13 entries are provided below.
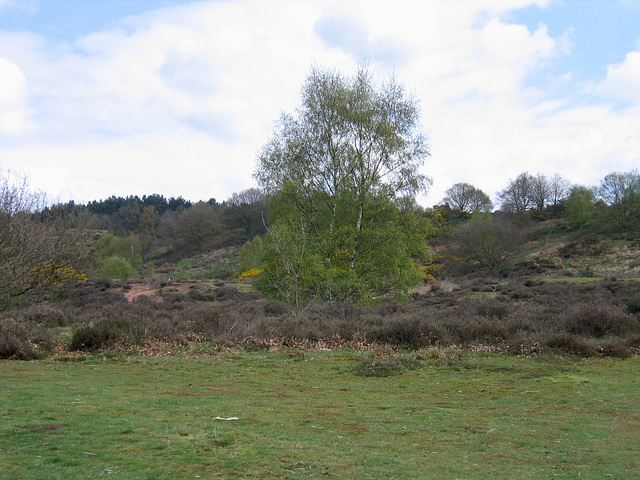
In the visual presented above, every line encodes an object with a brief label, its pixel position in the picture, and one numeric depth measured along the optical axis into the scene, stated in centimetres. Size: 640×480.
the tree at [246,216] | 9894
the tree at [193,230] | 9319
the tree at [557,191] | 9056
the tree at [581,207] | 6862
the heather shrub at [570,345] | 1258
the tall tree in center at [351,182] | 2245
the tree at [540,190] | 9100
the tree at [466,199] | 9221
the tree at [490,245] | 5103
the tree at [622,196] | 6016
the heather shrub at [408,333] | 1457
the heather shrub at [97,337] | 1388
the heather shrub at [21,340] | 1248
